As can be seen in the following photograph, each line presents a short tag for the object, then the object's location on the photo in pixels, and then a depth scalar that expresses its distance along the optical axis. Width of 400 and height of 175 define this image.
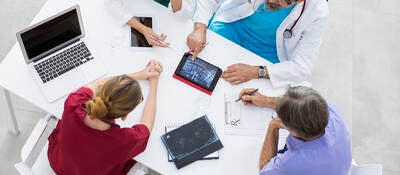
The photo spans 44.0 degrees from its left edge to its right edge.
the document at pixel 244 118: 2.25
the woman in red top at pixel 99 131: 1.84
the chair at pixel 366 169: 2.07
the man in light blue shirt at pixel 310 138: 1.84
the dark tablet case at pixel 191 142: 2.14
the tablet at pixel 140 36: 2.40
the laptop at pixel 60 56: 2.16
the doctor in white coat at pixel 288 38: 2.37
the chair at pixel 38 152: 2.06
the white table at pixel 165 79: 2.15
